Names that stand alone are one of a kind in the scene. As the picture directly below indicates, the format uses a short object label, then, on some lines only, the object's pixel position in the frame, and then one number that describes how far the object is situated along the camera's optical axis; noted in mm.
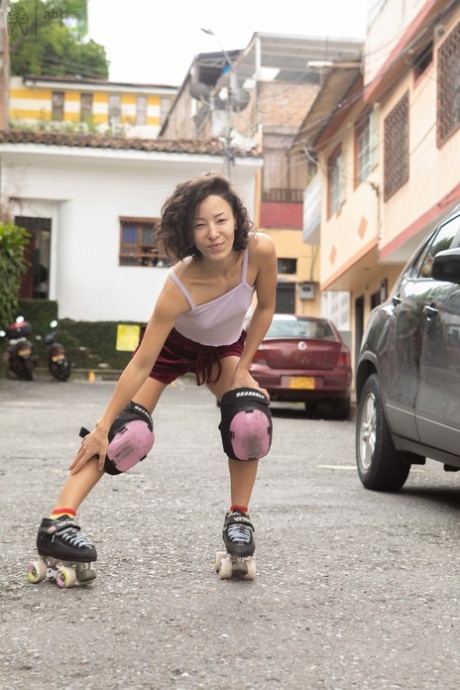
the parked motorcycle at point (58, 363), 22859
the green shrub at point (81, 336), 25203
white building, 26594
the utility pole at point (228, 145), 25056
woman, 3990
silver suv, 5406
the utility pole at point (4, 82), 32344
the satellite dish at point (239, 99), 28894
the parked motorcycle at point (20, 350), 22125
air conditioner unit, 37094
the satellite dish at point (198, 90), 36375
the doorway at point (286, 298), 38875
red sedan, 14617
